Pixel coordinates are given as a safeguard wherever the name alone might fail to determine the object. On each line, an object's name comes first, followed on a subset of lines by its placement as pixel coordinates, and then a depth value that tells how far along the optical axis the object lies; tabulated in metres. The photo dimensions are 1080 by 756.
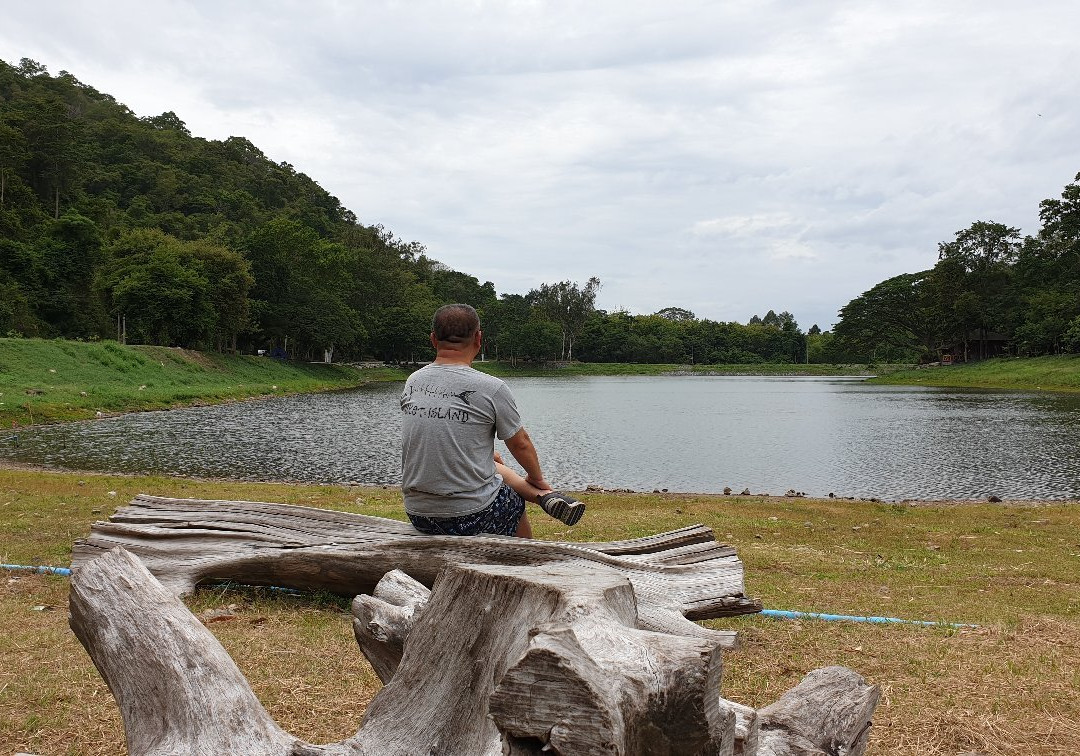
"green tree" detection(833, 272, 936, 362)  99.38
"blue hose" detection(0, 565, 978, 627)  6.00
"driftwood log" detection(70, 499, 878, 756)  1.83
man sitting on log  4.84
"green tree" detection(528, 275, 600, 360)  146.50
